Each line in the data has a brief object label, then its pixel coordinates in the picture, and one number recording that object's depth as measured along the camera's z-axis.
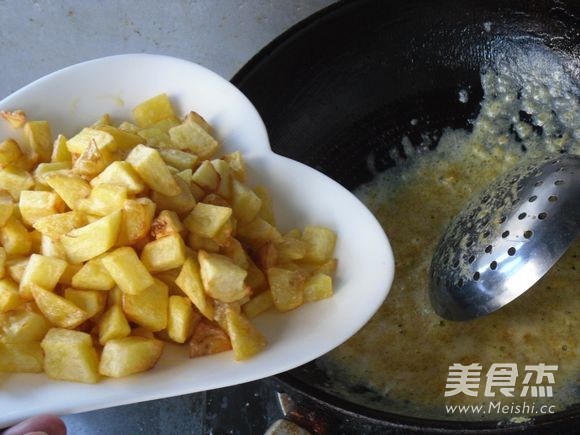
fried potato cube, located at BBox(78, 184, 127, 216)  0.66
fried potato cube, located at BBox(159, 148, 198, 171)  0.74
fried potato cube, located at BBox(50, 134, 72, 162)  0.77
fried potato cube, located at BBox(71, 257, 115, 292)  0.67
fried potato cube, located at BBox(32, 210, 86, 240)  0.68
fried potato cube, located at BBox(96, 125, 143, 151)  0.75
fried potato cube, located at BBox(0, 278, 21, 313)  0.65
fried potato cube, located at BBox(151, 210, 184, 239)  0.67
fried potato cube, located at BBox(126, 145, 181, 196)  0.68
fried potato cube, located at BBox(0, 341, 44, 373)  0.64
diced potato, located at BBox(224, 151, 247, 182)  0.78
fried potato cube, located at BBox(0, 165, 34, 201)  0.74
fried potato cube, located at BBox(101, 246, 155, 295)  0.65
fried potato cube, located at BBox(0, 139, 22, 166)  0.75
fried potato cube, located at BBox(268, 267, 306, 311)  0.72
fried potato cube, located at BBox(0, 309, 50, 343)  0.64
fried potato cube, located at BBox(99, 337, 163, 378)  0.64
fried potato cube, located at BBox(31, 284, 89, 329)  0.65
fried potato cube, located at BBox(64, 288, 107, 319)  0.67
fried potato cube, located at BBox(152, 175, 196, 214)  0.70
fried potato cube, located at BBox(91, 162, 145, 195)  0.67
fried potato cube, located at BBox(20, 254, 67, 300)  0.65
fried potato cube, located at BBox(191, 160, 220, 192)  0.73
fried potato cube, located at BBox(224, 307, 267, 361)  0.67
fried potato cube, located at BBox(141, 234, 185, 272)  0.66
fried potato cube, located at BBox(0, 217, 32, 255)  0.69
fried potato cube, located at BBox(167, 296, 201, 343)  0.68
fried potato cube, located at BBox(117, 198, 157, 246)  0.66
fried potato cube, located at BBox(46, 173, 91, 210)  0.68
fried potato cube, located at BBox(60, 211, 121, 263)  0.65
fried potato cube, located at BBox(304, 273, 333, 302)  0.74
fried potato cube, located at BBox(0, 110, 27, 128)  0.79
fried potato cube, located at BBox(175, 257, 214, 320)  0.67
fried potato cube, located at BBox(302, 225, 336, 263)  0.77
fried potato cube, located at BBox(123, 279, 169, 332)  0.67
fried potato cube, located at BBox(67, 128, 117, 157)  0.71
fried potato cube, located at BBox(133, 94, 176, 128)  0.84
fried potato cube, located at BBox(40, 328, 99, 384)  0.63
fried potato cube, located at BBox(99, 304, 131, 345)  0.66
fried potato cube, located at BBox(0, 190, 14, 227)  0.69
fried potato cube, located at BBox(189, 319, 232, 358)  0.69
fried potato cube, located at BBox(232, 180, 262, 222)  0.75
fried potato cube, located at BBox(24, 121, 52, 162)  0.78
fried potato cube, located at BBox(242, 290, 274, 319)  0.73
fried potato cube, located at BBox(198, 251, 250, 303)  0.65
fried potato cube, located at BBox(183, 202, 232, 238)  0.68
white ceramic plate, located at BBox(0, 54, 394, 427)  0.65
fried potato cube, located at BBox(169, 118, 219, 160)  0.79
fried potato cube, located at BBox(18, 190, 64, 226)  0.70
